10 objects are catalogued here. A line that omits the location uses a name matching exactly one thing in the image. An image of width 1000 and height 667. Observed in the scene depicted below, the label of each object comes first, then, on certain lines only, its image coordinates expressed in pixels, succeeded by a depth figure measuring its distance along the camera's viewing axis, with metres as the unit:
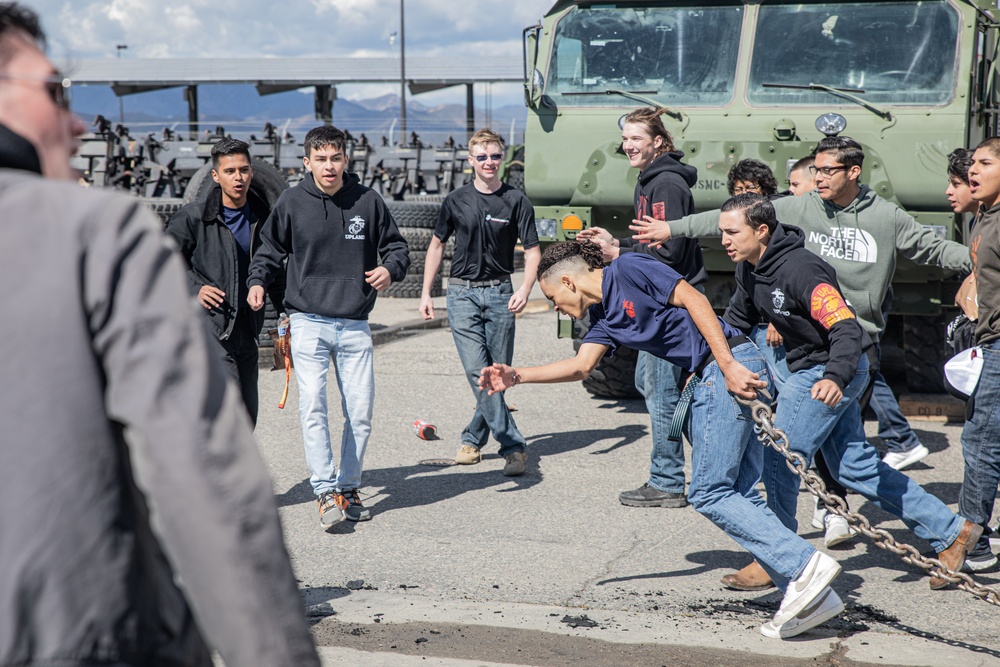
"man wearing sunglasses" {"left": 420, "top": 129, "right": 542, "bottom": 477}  6.33
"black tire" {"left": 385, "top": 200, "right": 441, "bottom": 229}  14.53
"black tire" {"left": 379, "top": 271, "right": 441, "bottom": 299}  15.00
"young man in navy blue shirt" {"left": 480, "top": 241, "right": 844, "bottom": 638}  3.81
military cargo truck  7.20
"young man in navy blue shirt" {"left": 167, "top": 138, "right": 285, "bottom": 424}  5.21
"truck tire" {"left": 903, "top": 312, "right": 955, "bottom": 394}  7.91
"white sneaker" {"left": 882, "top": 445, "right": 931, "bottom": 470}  6.25
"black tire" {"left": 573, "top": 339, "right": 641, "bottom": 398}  8.16
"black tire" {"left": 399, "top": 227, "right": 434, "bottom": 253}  14.46
